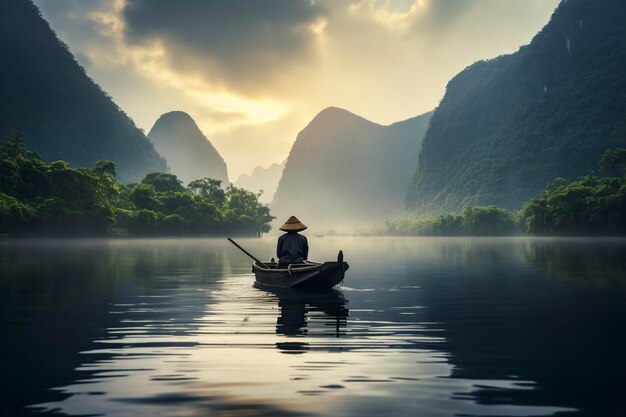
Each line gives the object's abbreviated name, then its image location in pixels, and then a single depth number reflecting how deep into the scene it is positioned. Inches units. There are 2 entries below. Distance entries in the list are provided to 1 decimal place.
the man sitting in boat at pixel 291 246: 878.4
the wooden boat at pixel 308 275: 790.5
